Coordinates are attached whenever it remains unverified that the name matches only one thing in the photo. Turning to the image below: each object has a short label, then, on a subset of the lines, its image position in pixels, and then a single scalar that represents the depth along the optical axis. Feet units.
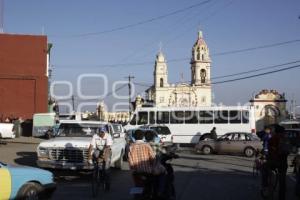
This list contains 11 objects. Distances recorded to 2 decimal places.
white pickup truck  51.78
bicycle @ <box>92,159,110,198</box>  42.14
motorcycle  31.15
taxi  31.91
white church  379.14
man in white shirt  43.60
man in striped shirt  31.30
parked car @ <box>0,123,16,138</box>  113.60
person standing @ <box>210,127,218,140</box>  112.45
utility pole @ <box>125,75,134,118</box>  250.41
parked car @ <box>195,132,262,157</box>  97.86
